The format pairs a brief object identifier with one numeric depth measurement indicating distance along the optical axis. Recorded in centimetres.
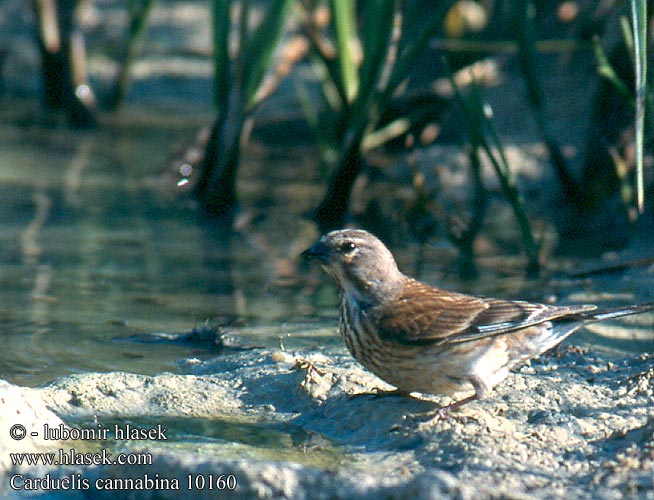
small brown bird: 892
